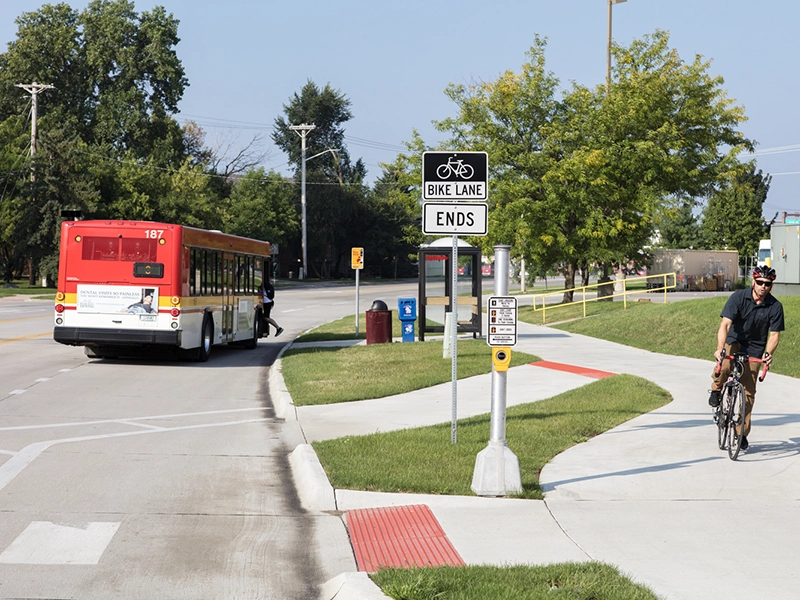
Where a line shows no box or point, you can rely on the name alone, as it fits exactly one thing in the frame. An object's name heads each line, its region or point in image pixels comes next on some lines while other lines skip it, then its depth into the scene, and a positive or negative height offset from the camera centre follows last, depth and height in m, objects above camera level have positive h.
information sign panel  8.71 -0.44
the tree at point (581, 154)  36.28 +4.28
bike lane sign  9.52 +0.89
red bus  19.64 -0.38
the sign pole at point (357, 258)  29.40 +0.30
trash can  24.05 -1.36
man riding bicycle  10.05 -0.56
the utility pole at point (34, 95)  53.66 +9.20
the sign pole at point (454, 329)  9.55 -0.57
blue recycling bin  24.94 -1.16
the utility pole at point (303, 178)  81.62 +7.30
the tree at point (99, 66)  75.06 +15.43
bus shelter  25.12 -0.38
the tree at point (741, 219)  74.00 +3.85
